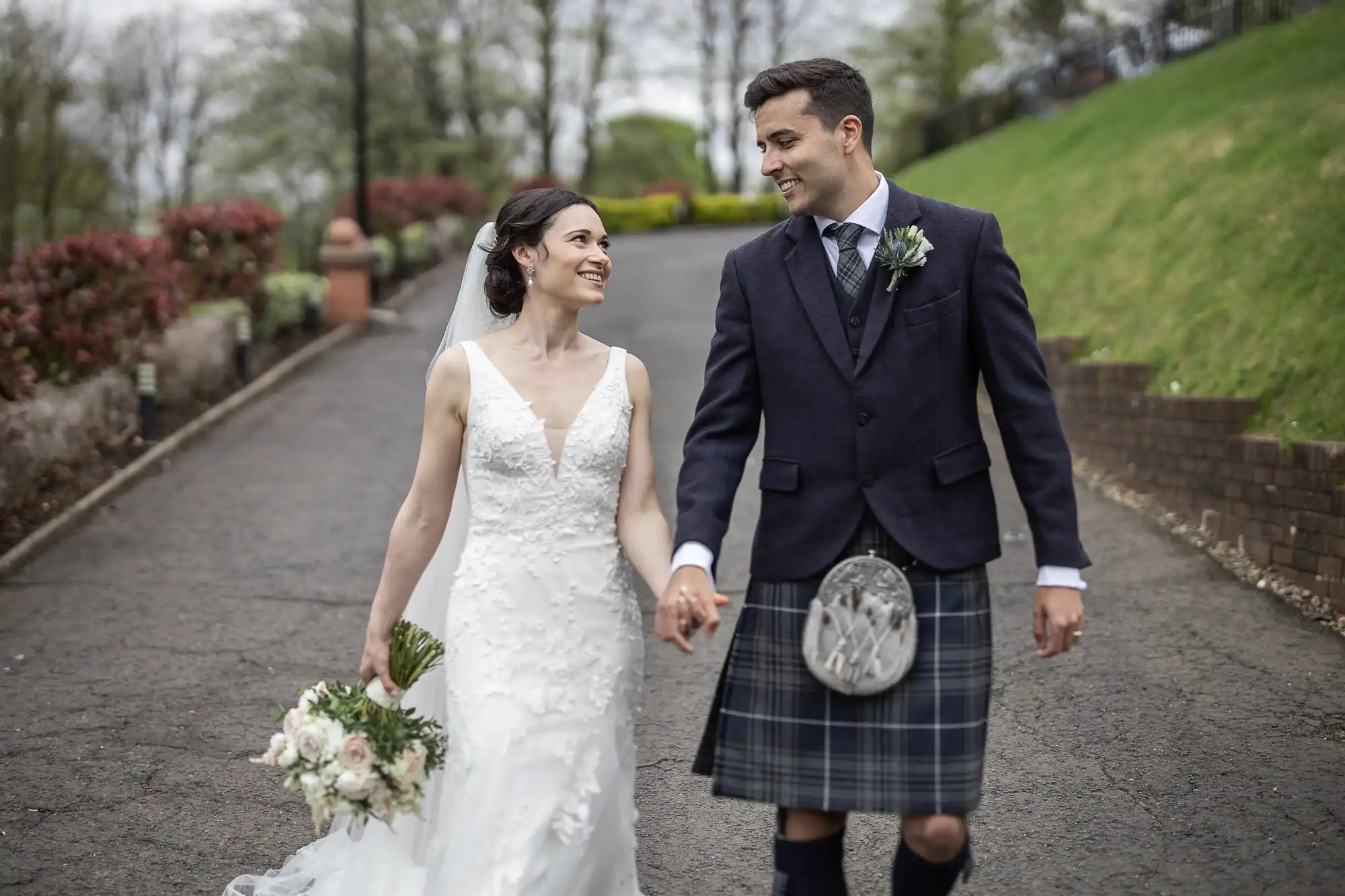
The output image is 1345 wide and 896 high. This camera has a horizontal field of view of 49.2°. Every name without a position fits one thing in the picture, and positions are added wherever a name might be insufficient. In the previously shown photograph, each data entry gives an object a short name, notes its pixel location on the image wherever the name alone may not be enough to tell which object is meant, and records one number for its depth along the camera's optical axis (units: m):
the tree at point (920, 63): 37.25
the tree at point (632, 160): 50.78
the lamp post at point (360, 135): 21.69
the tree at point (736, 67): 50.56
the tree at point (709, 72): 50.50
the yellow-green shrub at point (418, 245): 26.44
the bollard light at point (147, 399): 12.50
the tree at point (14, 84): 24.47
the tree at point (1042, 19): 37.50
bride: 3.88
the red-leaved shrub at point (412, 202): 26.41
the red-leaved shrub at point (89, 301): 11.03
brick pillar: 20.48
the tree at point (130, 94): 42.47
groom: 3.36
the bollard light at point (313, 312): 18.98
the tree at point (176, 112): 43.53
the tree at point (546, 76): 44.78
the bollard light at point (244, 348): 15.67
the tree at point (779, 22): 50.38
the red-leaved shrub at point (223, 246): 16.52
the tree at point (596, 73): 47.88
